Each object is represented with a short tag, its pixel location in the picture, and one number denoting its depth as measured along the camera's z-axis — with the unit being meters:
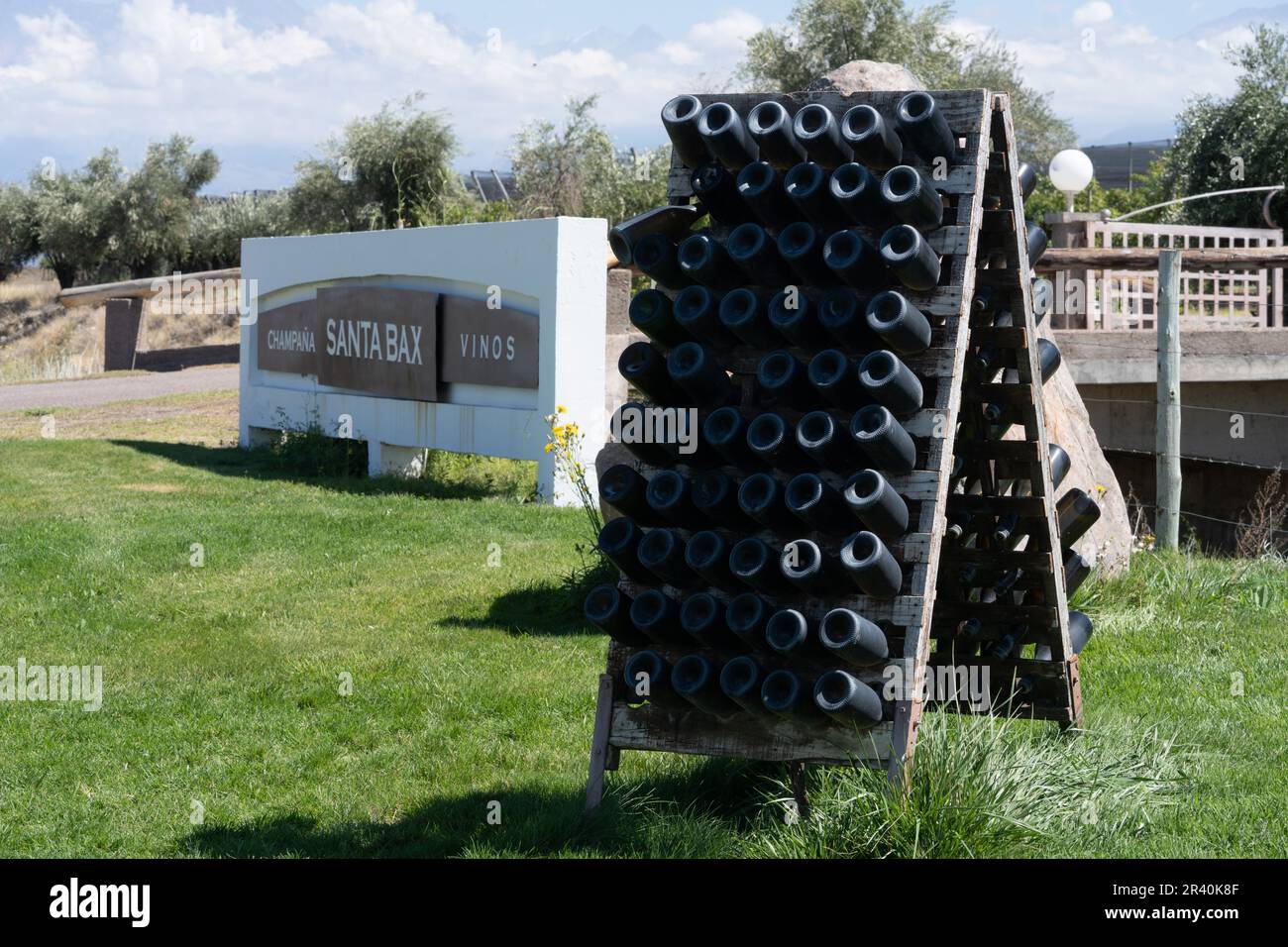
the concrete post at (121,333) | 27.22
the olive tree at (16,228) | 37.03
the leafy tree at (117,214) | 36.19
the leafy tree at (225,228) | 36.09
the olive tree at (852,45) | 31.95
